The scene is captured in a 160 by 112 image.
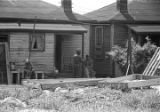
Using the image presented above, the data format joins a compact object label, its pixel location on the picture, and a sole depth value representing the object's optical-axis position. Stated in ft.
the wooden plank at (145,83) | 42.39
